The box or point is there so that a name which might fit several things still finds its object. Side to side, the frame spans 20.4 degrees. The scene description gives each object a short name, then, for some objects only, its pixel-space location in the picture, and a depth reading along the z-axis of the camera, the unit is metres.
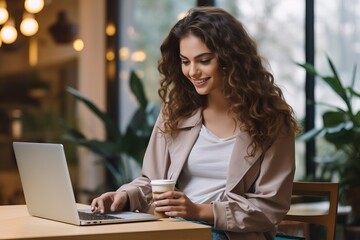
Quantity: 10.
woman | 3.30
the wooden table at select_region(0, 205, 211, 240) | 2.72
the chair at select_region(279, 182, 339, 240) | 3.54
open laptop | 2.94
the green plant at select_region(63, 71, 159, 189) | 7.03
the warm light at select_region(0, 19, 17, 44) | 9.62
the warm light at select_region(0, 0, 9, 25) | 8.82
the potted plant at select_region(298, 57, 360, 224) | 5.03
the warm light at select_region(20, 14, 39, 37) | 9.49
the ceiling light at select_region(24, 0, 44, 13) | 8.75
